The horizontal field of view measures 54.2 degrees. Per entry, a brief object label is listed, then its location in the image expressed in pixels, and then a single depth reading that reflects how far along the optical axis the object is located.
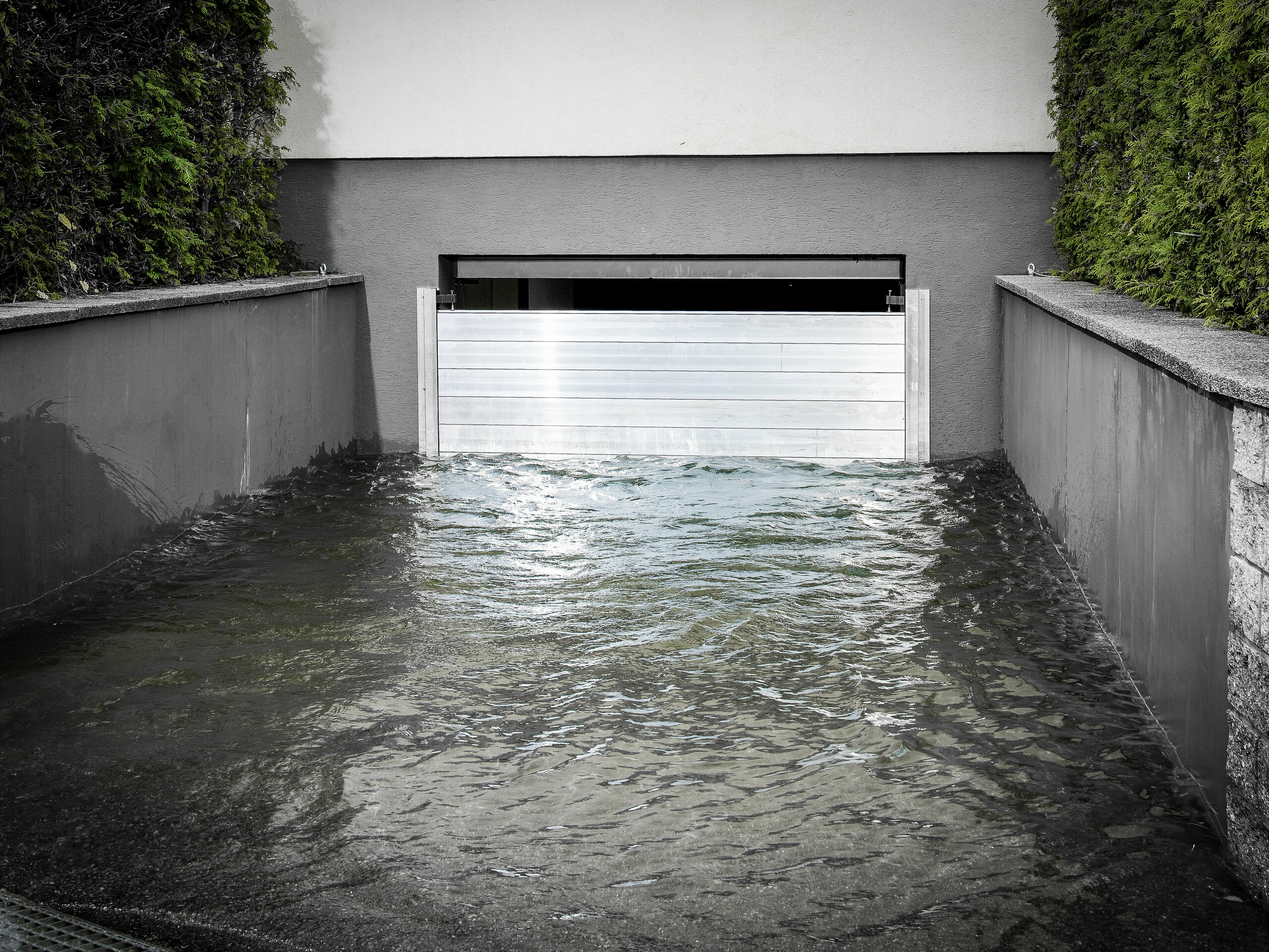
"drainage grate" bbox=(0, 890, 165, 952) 2.79
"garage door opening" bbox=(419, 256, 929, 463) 10.02
